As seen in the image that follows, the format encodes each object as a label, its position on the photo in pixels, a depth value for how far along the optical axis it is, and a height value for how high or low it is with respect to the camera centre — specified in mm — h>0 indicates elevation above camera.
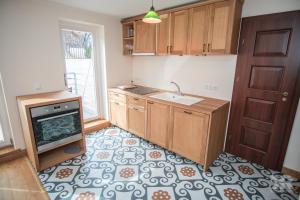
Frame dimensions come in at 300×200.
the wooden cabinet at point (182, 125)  2121 -912
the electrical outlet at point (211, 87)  2565 -377
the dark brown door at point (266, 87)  1944 -296
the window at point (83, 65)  2959 -64
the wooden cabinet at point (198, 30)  2061 +465
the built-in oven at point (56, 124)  2074 -842
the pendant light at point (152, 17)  1791 +489
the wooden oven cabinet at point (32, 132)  2016 -884
